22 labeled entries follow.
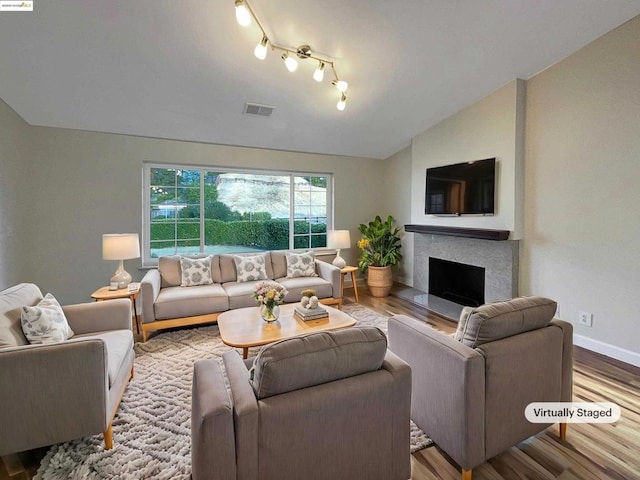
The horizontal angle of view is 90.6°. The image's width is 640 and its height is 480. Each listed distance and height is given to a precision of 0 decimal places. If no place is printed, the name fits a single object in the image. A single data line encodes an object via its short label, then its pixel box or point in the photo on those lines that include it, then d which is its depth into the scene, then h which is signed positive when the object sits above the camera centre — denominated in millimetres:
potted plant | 5172 -332
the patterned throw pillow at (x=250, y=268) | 4289 -480
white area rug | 1677 -1246
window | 4520 +365
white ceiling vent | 3883 +1553
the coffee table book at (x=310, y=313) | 2949 -752
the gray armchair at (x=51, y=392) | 1584 -829
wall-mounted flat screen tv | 3903 +613
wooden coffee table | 2521 -820
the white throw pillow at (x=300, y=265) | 4570 -461
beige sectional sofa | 3451 -697
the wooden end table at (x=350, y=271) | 4823 -569
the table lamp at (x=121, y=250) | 3410 -188
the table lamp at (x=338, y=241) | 4918 -114
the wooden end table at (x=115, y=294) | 3264 -644
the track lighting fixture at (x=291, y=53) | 2290 +1654
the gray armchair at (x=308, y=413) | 1113 -683
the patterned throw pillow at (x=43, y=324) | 1959 -592
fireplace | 3832 -381
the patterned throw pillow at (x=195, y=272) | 4016 -501
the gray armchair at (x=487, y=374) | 1511 -719
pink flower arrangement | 2855 -561
